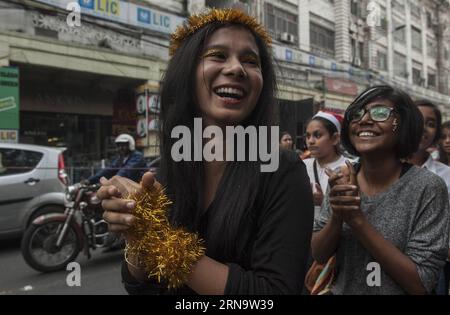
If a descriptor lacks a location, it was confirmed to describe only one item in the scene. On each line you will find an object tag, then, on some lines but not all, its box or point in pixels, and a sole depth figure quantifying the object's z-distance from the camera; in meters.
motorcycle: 3.95
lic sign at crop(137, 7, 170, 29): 9.50
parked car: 4.69
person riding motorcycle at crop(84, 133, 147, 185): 4.49
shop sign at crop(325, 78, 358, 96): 6.97
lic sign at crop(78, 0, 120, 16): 7.92
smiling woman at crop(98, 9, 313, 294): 0.88
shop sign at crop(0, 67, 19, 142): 7.61
